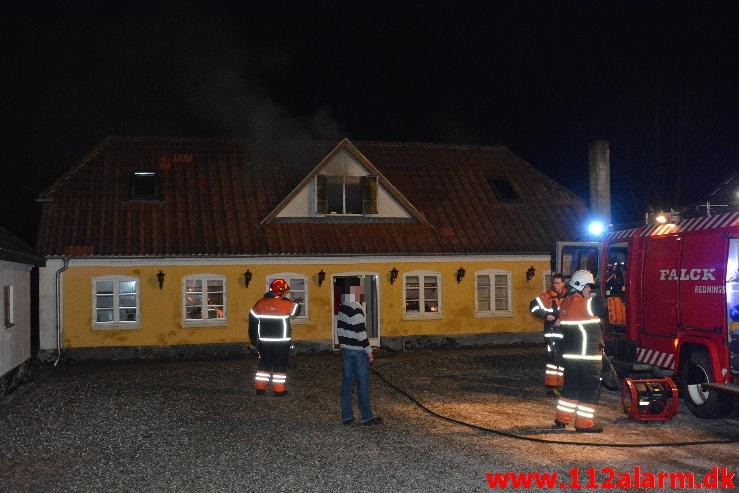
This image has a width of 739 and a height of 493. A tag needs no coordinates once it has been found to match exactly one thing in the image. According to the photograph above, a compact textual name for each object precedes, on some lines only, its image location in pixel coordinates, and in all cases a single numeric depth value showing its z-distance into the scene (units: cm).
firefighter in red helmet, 1277
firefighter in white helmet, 942
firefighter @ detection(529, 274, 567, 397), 1220
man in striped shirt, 1012
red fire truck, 1023
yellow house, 1941
